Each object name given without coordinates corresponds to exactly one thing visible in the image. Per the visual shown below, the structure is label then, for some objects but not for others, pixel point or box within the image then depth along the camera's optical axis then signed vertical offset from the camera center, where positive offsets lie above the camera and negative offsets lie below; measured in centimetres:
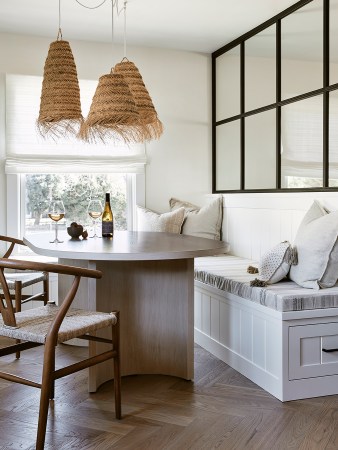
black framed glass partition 377 +86
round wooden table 306 -52
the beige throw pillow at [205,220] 494 -7
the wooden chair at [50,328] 214 -49
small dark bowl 353 -12
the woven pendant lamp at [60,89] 326 +74
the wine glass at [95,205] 509 +7
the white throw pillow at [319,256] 297 -24
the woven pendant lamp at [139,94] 349 +76
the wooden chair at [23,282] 342 -45
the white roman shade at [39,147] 475 +59
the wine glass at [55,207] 495 +6
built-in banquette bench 283 -67
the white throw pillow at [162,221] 484 -8
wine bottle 359 -6
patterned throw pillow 309 -30
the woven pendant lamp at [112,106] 309 +61
